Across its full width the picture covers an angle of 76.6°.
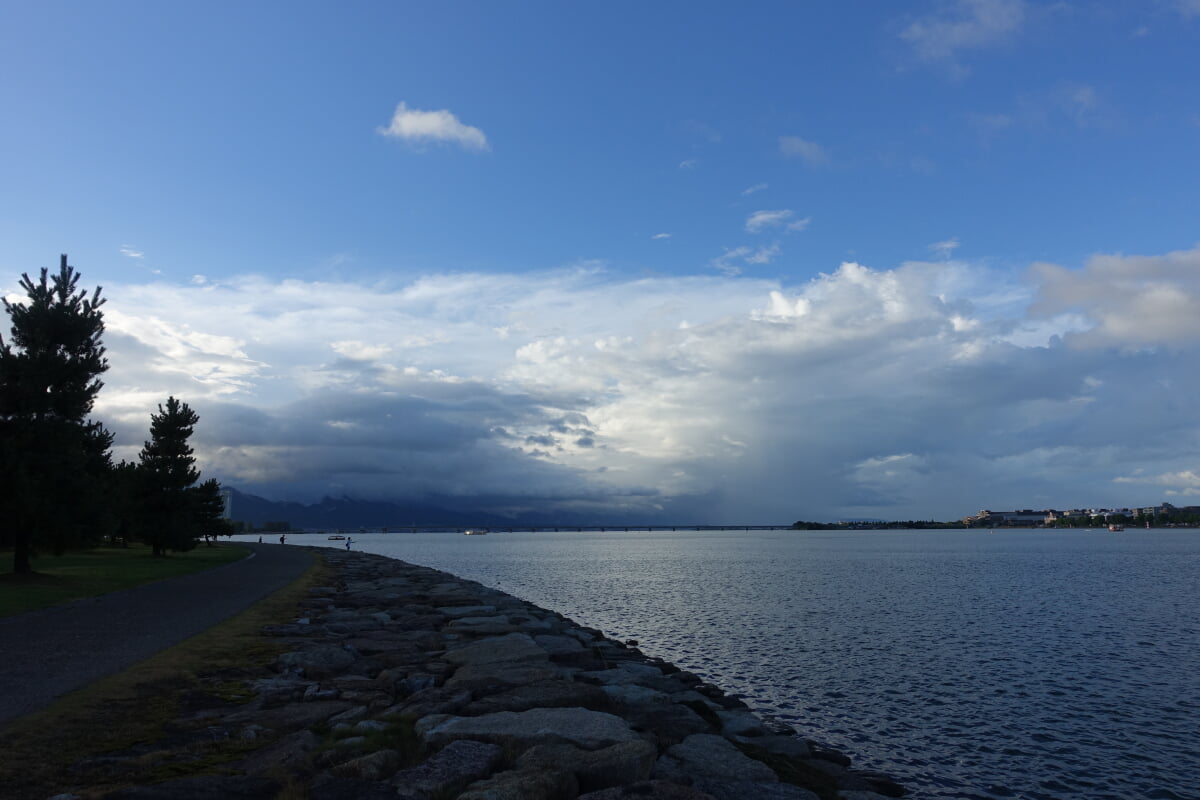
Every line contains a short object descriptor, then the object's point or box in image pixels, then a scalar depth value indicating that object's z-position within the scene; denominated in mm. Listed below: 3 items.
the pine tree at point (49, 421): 32844
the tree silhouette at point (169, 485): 55625
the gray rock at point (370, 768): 8359
